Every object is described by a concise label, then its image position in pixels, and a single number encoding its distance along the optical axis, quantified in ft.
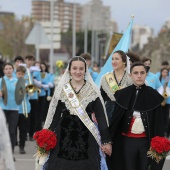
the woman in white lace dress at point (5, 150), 18.35
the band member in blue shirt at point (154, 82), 42.70
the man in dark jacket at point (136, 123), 26.74
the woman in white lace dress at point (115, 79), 33.79
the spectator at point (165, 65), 57.88
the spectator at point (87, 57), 46.95
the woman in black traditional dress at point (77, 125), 25.78
